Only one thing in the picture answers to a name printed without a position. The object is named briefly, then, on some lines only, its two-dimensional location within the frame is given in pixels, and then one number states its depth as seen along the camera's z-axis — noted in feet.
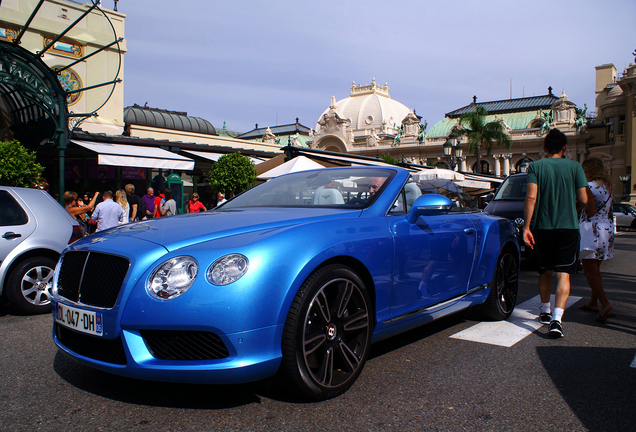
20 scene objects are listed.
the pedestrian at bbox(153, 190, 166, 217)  44.87
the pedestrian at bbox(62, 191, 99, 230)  30.30
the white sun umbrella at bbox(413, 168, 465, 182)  57.94
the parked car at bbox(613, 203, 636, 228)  91.16
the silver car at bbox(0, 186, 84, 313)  17.49
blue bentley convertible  8.02
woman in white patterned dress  16.34
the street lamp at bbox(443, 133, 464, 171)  78.84
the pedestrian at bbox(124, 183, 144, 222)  38.37
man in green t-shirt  14.57
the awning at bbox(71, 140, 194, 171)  53.67
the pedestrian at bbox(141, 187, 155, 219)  44.06
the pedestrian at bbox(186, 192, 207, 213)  45.32
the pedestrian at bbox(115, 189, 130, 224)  31.91
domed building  271.28
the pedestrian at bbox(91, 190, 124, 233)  28.71
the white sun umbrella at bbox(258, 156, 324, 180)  38.63
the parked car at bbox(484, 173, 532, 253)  32.27
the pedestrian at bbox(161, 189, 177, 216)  43.45
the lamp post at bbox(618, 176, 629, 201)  164.96
